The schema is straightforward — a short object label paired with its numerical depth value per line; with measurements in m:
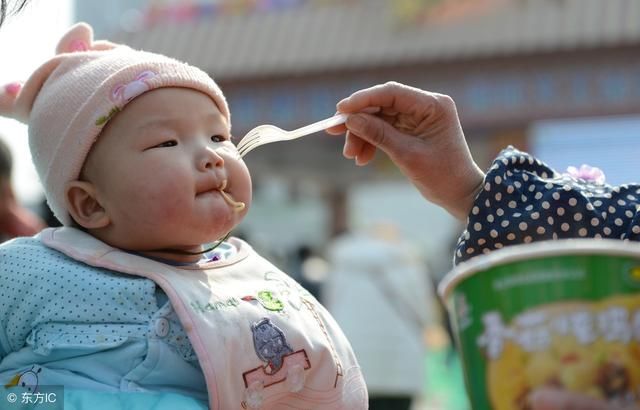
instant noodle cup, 1.21
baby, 1.40
